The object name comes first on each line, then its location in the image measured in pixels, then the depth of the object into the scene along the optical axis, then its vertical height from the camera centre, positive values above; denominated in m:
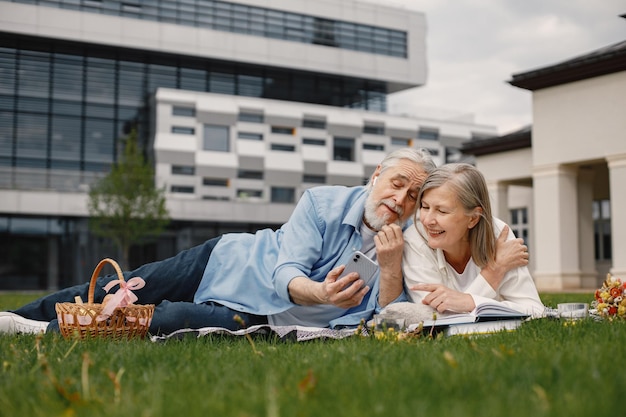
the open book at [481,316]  4.45 -0.48
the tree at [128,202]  33.94 +2.00
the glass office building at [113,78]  37.44 +9.91
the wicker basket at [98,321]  4.54 -0.52
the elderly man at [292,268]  4.95 -0.20
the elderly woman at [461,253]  4.74 -0.07
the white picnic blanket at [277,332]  4.56 -0.60
